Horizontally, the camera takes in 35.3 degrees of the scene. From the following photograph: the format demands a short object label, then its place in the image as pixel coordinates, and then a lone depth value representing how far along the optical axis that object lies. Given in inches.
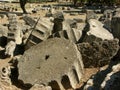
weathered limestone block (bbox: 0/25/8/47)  268.3
